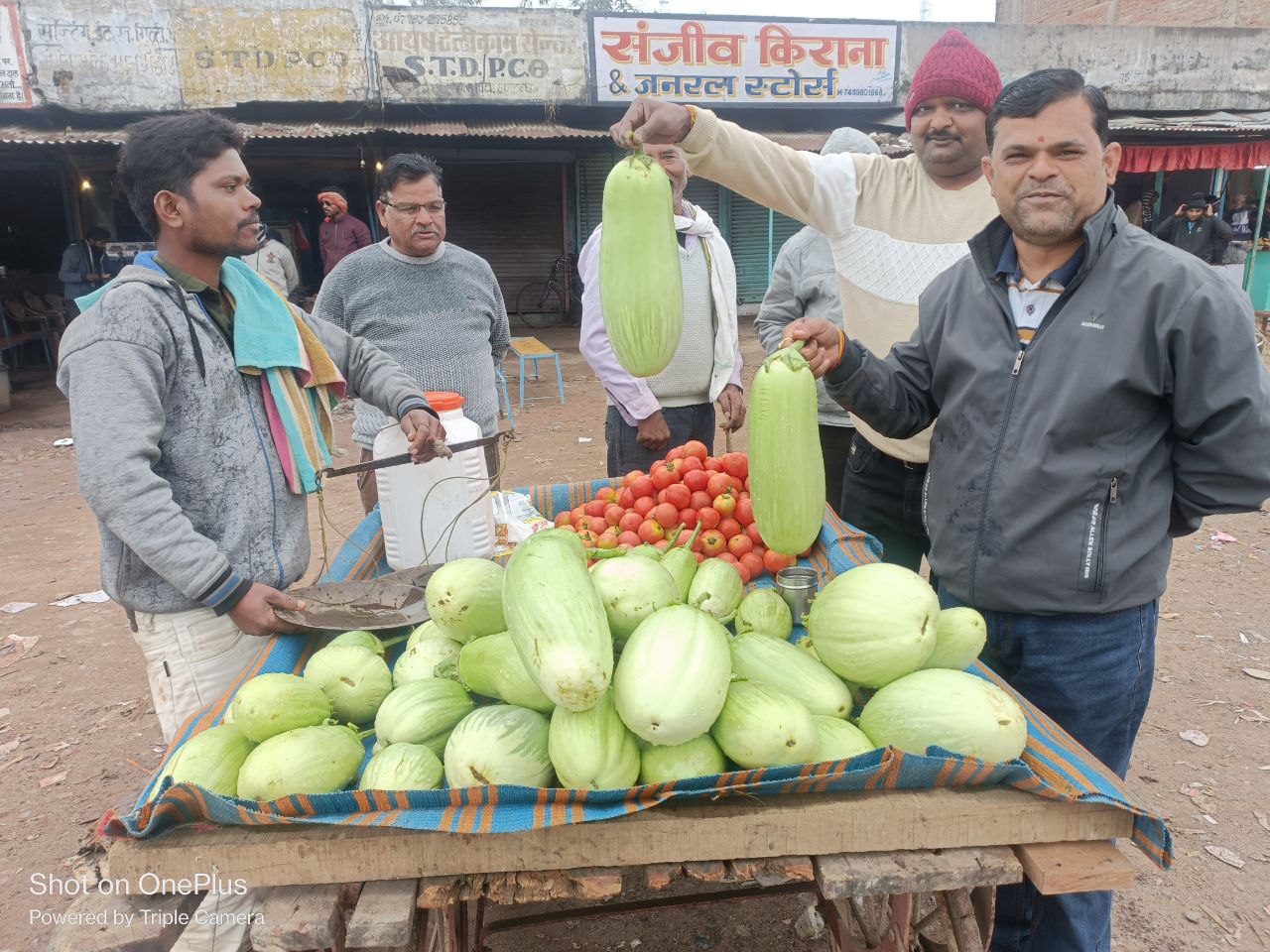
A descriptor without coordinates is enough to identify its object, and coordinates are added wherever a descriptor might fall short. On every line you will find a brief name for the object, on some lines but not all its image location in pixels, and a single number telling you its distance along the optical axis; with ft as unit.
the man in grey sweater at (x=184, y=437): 6.37
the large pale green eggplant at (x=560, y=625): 4.28
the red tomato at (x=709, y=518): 9.28
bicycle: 48.88
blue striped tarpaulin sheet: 4.30
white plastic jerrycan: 8.57
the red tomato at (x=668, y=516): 9.50
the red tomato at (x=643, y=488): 10.09
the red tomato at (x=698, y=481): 9.73
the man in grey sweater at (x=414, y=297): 11.35
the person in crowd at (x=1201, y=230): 38.73
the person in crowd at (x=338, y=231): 31.91
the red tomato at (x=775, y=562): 8.93
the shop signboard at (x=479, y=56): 36.24
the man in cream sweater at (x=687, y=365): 12.37
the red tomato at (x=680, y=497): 9.64
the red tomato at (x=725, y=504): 9.35
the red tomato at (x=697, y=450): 10.30
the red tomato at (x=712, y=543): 9.12
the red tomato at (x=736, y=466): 9.85
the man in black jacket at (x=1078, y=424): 5.75
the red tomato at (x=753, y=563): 8.95
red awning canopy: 42.32
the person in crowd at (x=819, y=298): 11.73
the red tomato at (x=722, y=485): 9.52
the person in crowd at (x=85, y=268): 37.63
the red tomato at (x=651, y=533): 9.46
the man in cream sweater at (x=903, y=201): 8.02
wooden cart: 4.39
